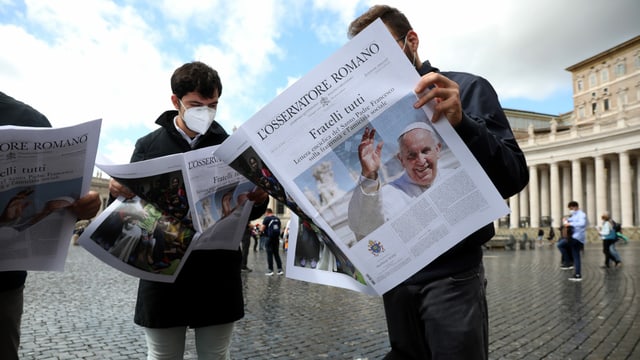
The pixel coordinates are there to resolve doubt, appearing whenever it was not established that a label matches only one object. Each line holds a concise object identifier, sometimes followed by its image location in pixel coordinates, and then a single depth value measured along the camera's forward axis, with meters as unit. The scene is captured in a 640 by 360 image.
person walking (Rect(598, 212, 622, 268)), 13.62
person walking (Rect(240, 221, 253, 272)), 12.19
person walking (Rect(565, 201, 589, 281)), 10.62
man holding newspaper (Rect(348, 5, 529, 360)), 1.43
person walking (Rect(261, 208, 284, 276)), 12.13
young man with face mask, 2.12
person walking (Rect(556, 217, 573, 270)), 11.62
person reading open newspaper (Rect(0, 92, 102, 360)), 1.78
